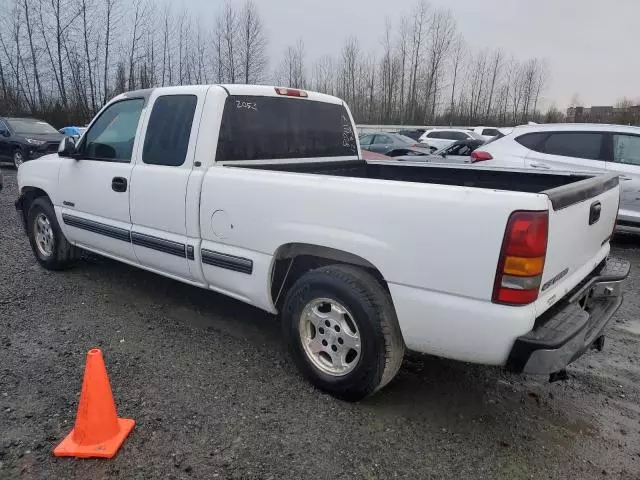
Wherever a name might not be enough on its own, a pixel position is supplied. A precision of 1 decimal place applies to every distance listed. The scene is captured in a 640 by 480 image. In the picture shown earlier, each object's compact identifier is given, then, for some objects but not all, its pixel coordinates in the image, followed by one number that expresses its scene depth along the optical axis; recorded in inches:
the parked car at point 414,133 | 1248.6
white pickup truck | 95.8
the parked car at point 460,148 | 498.6
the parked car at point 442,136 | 970.1
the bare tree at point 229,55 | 1576.0
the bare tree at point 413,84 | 2044.8
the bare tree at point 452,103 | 2121.9
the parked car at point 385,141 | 747.6
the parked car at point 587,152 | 273.1
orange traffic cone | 100.5
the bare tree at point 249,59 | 1567.4
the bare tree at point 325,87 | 2145.3
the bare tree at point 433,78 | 2028.8
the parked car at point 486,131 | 1104.2
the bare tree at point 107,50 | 1371.8
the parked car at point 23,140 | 596.7
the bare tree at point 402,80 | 2070.6
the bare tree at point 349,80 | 2118.6
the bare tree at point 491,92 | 2229.3
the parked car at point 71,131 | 491.0
